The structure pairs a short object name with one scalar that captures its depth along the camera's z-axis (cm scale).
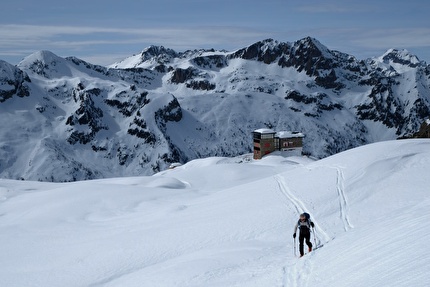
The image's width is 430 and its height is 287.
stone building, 10481
